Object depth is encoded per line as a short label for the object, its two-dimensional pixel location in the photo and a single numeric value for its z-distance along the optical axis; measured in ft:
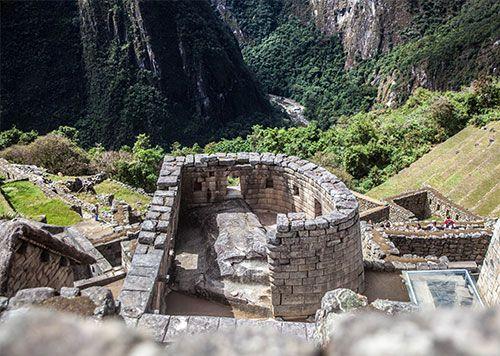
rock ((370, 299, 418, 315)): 17.47
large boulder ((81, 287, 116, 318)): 17.71
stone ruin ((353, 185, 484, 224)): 70.85
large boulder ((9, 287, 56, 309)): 16.65
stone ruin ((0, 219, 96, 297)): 24.71
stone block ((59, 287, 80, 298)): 18.81
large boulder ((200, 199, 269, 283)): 31.27
